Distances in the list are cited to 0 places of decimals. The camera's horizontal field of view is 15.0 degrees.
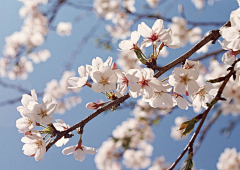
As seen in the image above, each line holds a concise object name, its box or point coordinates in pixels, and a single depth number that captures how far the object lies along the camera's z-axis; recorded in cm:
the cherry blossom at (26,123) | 86
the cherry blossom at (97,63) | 87
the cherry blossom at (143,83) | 85
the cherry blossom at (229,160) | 277
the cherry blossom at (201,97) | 89
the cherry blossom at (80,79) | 87
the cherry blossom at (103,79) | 86
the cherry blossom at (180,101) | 88
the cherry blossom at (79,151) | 90
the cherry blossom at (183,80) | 85
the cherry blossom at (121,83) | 86
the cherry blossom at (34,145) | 86
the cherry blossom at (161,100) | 87
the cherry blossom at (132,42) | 88
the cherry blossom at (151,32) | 88
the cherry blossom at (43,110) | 86
